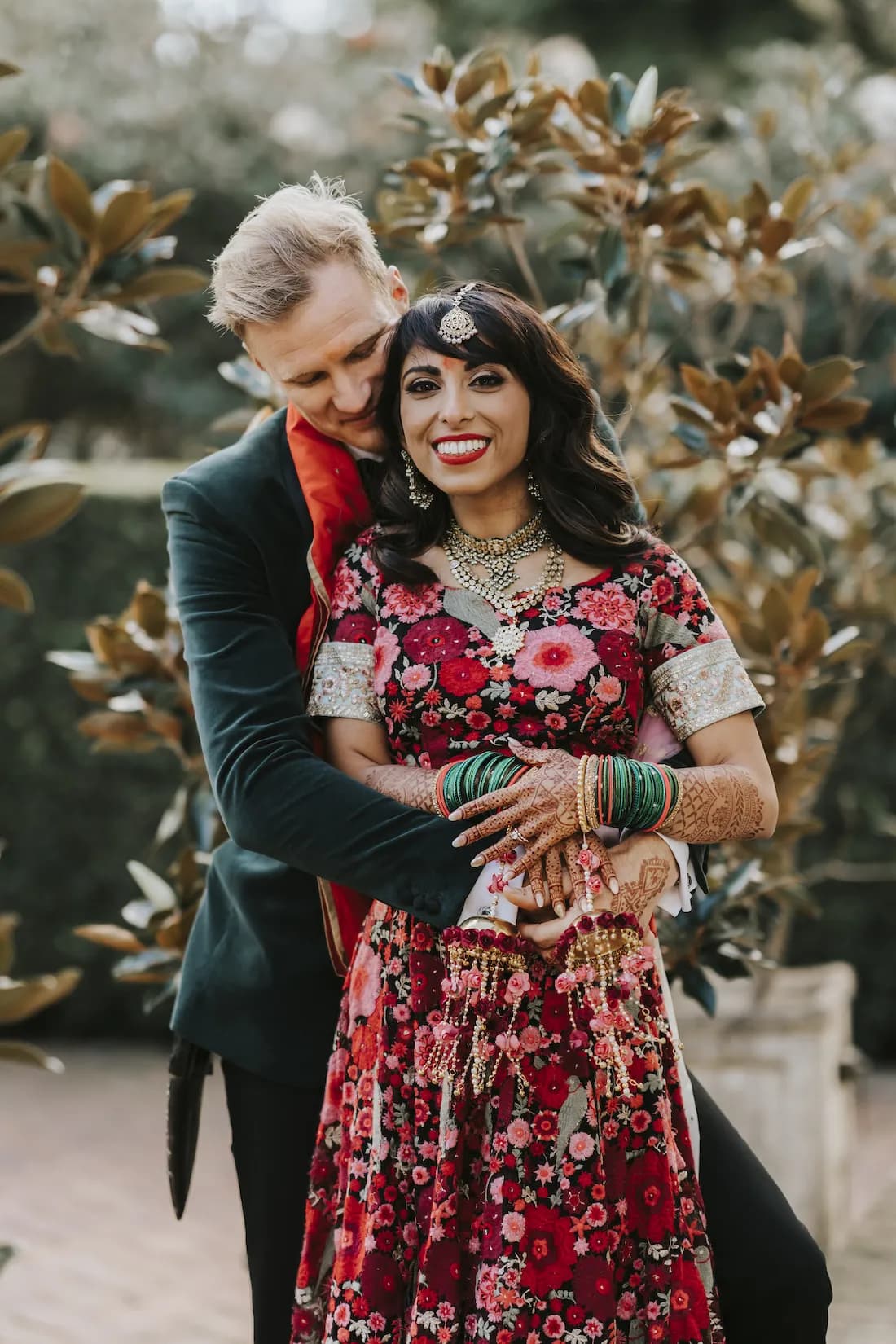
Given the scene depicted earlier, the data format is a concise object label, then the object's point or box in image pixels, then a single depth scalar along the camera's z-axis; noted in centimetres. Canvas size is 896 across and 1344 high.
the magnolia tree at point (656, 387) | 318
